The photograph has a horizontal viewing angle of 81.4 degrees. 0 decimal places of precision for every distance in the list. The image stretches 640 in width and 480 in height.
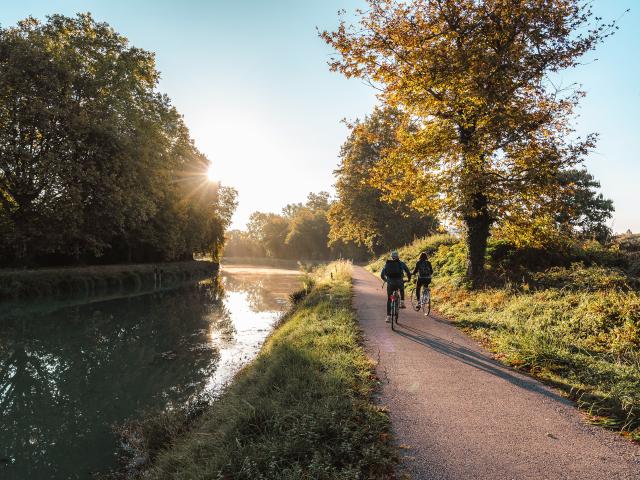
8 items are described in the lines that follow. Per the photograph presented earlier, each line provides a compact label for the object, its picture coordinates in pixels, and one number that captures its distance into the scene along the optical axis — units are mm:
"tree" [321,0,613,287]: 11578
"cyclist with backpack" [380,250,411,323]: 10555
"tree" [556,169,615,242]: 33344
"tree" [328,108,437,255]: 36000
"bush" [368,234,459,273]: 22656
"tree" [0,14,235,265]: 20594
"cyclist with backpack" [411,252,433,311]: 12109
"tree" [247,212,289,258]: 110875
